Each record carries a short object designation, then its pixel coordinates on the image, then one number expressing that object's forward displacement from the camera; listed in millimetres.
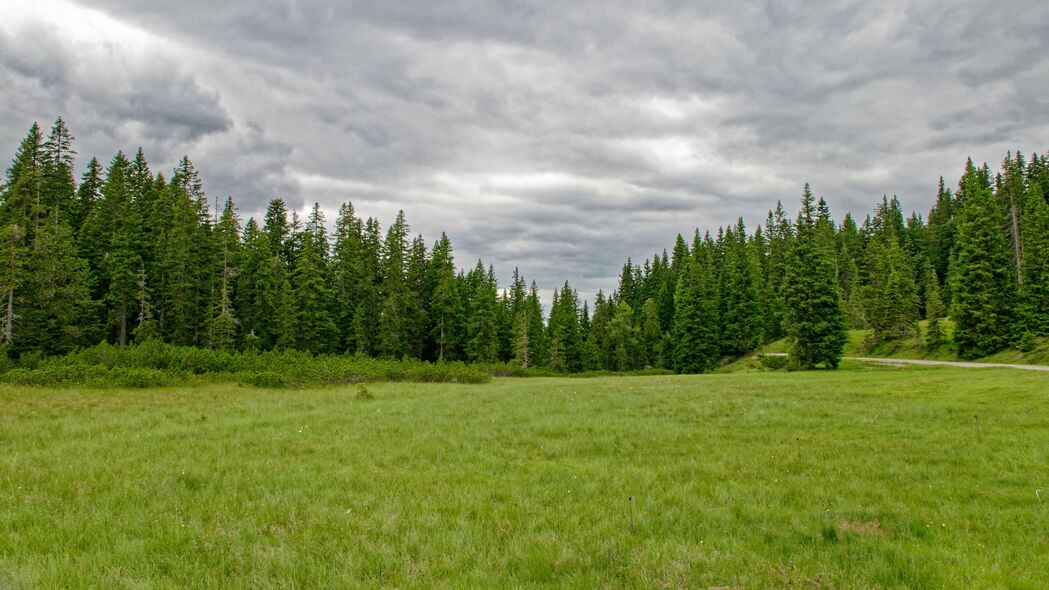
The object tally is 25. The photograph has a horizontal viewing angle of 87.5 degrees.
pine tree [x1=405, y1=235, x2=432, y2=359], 73312
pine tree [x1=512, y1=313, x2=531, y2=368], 81375
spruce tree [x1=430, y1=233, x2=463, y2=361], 75562
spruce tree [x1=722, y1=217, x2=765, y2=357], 79750
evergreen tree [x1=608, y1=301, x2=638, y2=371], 91500
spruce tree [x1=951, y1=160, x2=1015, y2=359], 50406
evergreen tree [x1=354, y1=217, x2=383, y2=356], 68750
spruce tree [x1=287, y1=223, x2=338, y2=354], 63281
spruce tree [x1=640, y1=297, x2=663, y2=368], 96188
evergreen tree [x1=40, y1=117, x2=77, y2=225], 55438
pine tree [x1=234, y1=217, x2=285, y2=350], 63906
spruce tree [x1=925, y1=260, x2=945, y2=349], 57094
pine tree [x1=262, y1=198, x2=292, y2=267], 72375
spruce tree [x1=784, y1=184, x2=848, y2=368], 52969
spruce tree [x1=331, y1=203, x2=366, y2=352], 71312
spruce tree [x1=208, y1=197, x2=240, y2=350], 55562
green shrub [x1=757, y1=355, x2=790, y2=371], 57656
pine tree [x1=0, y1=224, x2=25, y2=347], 37875
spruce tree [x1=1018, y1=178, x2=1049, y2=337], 49562
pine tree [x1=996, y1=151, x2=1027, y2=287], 79125
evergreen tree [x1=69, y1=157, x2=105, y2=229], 64375
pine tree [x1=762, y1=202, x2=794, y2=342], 84225
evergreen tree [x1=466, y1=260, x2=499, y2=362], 77125
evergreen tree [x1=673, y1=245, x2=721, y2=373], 76000
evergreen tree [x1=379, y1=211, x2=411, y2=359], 67438
